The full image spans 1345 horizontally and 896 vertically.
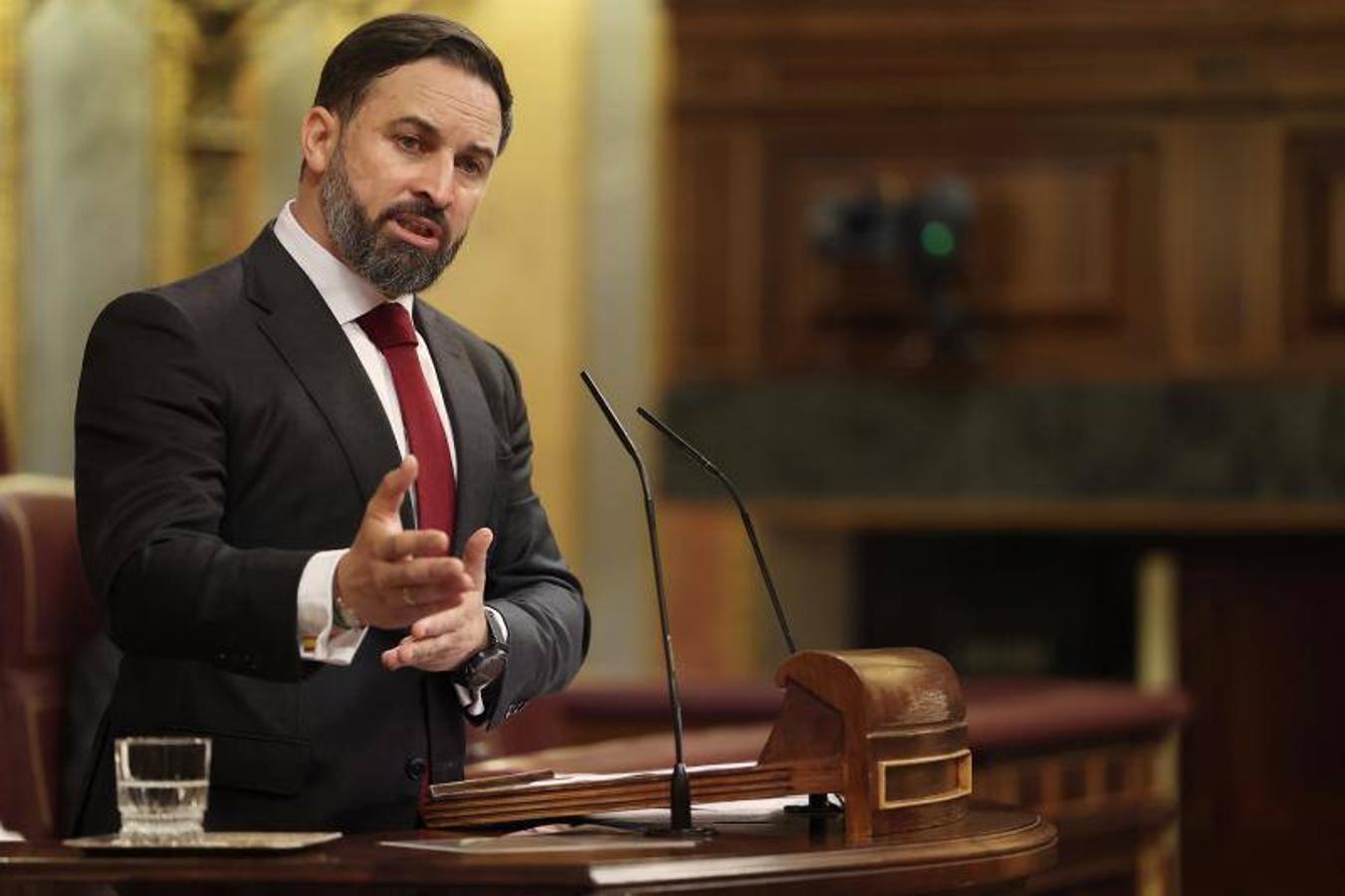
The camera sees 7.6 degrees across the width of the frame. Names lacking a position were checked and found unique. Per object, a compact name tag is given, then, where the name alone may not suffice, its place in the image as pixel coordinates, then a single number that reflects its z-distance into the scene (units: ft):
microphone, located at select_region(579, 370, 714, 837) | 29.01
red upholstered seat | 33.17
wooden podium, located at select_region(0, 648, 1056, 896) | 28.39
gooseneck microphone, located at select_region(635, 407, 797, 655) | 29.37
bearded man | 29.00
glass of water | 28.67
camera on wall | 57.63
